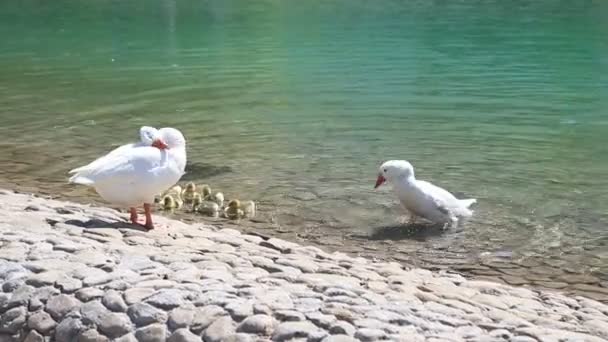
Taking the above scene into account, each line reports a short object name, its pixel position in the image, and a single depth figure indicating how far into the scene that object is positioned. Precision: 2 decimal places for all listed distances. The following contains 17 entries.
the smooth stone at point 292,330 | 7.38
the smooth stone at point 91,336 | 7.88
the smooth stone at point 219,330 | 7.51
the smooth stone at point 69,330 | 7.97
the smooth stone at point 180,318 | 7.74
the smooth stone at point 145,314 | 7.86
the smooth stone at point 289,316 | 7.62
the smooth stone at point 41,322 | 8.06
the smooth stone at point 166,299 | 7.96
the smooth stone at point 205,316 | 7.66
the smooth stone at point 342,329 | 7.38
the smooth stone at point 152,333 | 7.70
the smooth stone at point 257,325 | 7.51
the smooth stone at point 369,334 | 7.29
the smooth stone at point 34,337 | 8.03
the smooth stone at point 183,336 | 7.57
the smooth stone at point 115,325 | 7.87
